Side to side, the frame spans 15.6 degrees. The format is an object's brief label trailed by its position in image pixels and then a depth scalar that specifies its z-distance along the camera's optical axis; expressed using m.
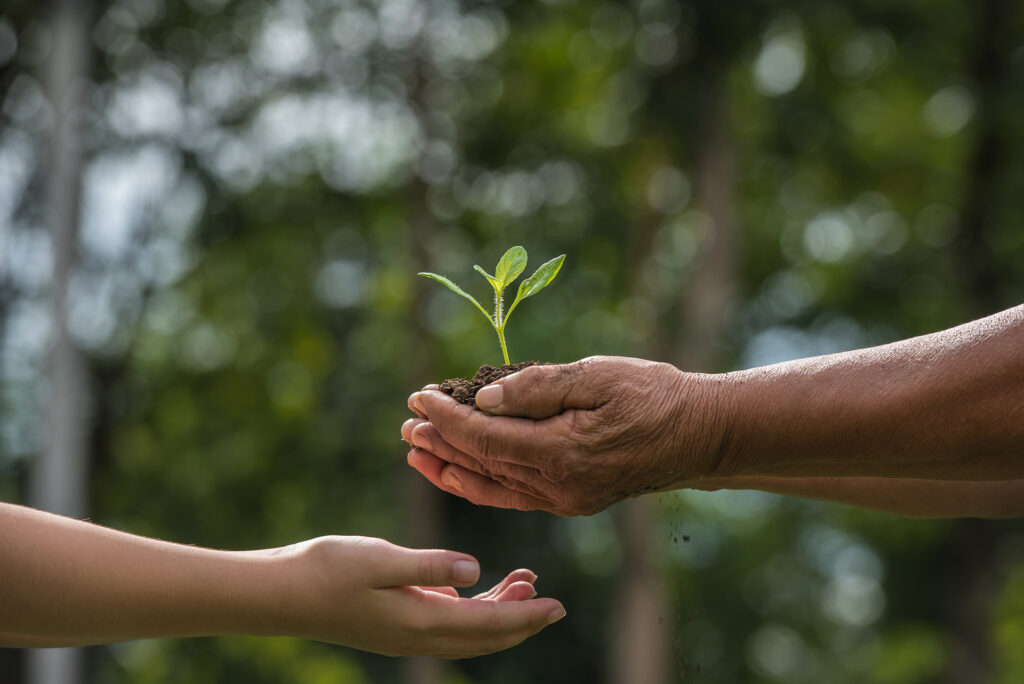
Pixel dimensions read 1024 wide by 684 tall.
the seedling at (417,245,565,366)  2.07
